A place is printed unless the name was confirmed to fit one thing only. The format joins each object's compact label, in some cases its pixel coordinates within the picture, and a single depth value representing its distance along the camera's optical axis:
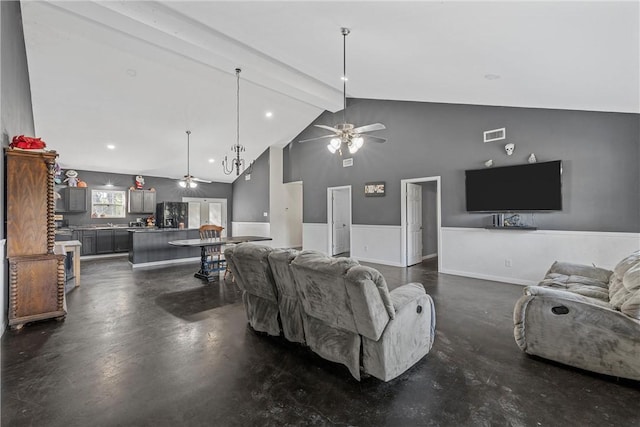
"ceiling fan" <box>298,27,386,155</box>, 3.66
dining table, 4.98
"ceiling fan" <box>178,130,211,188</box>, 6.78
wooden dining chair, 5.53
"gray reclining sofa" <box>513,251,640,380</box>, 2.05
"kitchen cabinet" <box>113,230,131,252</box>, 8.06
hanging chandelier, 5.07
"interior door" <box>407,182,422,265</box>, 6.51
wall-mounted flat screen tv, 4.52
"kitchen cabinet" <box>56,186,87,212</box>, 7.59
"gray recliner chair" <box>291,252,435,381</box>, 1.95
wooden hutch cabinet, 3.04
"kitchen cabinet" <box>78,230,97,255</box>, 7.52
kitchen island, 6.41
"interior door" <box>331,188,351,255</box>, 8.10
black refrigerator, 8.38
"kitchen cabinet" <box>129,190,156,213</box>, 8.76
